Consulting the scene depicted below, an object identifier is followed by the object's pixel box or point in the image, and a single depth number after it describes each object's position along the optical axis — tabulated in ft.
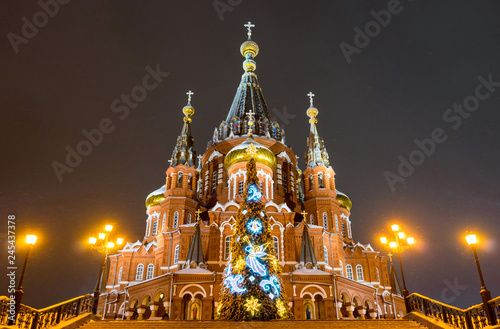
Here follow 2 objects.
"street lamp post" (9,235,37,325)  33.50
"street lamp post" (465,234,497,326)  34.55
